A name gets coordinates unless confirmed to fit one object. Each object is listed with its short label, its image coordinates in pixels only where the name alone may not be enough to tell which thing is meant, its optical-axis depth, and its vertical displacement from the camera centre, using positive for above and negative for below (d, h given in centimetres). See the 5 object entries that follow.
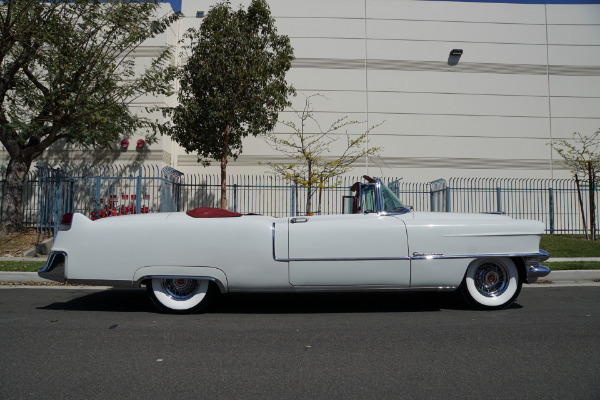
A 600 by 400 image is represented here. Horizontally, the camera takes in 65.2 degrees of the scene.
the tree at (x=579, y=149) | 1748 +266
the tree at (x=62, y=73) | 1101 +374
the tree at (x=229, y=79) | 1304 +387
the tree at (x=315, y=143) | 1798 +285
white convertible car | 539 -42
